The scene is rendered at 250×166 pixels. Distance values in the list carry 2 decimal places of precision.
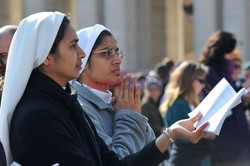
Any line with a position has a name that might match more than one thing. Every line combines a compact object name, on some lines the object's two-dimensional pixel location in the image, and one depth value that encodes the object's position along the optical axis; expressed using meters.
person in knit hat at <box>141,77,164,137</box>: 11.15
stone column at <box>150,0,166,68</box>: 35.00
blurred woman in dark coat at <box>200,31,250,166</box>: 7.52
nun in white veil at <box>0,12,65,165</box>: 3.23
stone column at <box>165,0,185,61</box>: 35.78
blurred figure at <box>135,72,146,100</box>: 12.64
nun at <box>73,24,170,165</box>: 4.05
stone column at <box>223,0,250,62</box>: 22.69
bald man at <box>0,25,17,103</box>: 4.49
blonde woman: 7.56
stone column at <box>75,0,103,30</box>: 26.06
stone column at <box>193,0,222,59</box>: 23.31
